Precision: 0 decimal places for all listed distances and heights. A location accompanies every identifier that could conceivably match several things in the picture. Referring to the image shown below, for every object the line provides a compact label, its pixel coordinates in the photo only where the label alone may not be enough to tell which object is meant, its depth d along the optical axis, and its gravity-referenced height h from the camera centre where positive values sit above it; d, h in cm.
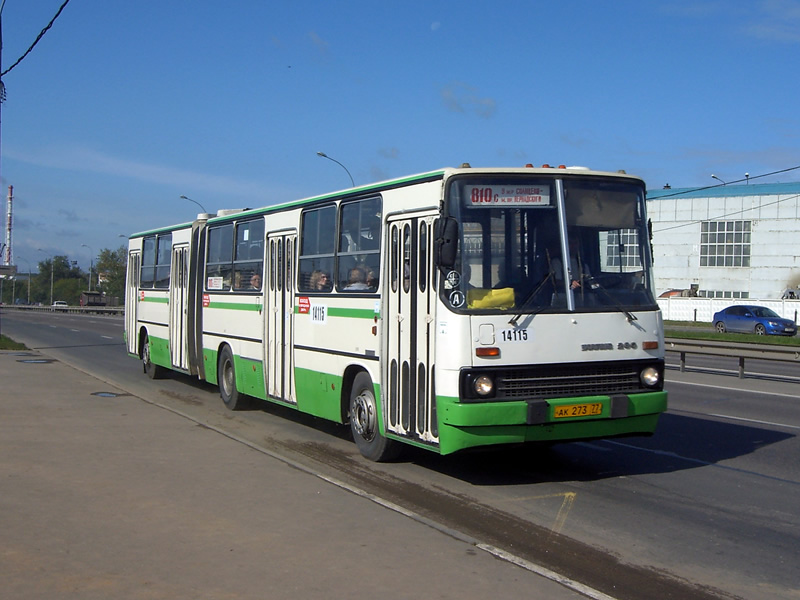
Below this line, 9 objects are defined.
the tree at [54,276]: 18450 +233
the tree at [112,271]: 14788 +299
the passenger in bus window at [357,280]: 1002 +12
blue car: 4275 -129
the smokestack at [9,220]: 11169 +839
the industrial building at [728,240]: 6644 +427
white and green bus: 817 -19
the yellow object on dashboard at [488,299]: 822 -6
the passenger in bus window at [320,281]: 1097 +11
